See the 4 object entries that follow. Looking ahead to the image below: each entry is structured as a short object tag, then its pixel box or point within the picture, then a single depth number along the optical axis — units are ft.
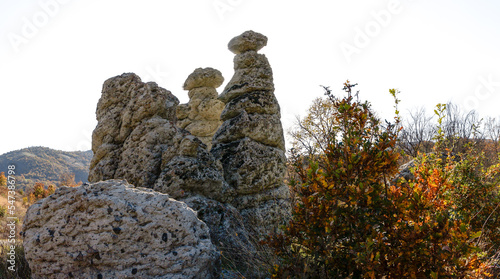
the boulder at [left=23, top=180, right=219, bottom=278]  11.96
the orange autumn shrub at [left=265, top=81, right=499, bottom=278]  8.45
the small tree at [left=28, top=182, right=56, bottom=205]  66.33
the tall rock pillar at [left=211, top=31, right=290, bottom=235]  23.07
